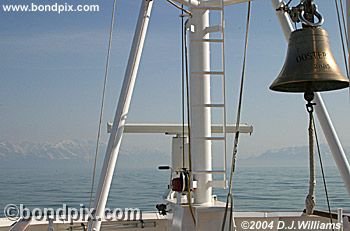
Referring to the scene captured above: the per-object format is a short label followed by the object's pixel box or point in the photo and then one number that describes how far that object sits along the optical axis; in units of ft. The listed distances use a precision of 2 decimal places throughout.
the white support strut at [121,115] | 15.17
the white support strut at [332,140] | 14.40
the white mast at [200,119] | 14.43
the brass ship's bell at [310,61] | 8.57
